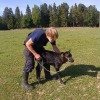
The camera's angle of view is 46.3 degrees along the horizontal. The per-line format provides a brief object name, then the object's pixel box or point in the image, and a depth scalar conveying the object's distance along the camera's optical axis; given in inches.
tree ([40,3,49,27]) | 1788.3
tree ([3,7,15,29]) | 1693.0
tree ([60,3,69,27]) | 1751.5
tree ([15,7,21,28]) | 1725.5
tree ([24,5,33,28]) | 1704.0
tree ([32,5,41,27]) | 1740.6
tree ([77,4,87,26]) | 1771.0
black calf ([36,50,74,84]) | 144.8
